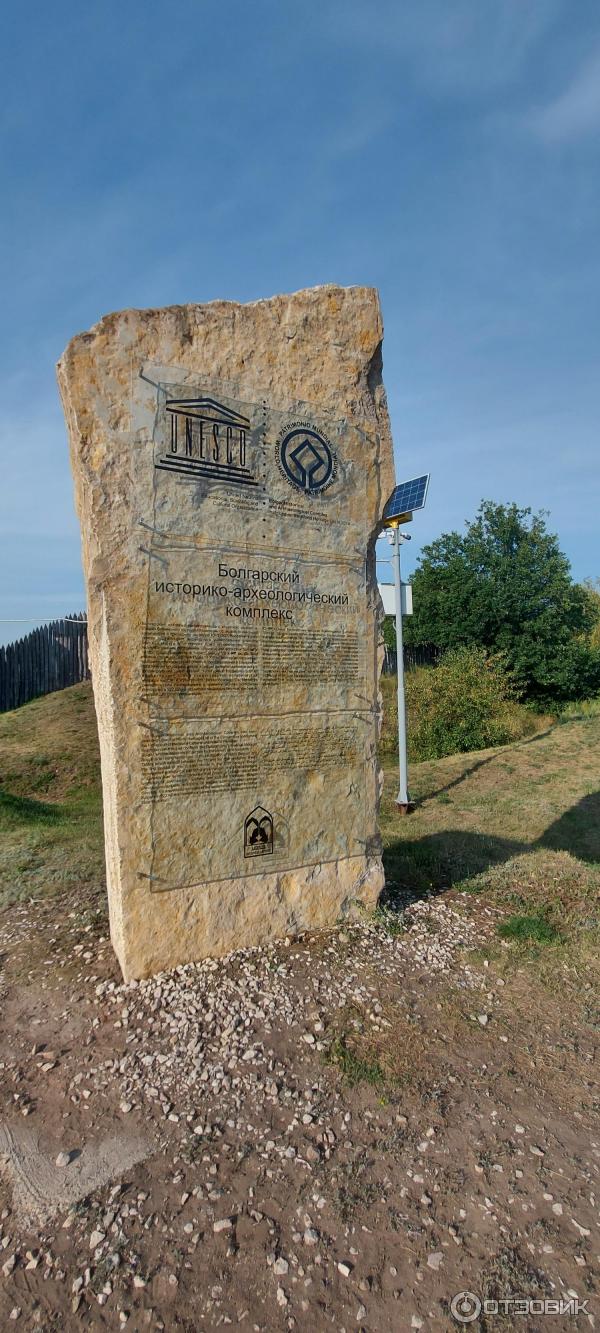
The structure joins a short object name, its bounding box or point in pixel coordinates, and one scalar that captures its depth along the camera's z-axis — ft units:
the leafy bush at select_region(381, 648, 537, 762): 56.65
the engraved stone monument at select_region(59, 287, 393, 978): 14.53
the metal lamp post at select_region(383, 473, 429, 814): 33.60
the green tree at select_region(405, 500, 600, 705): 77.00
